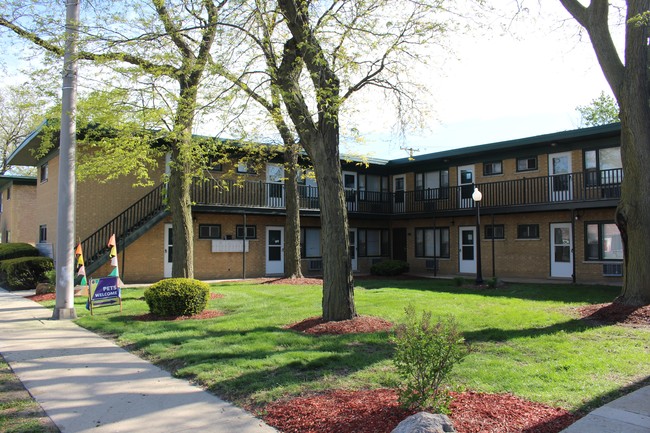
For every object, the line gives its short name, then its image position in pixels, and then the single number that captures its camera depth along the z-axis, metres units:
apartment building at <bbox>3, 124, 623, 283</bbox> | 19.97
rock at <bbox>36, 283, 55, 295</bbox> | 16.12
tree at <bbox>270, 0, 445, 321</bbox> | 9.48
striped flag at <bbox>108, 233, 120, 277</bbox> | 12.88
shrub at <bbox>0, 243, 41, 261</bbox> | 21.66
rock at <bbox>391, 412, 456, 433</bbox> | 3.77
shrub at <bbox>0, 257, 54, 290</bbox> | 18.11
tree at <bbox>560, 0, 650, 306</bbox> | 11.04
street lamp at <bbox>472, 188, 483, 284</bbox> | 18.80
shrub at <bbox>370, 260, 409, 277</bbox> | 24.70
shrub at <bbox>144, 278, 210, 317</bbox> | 11.16
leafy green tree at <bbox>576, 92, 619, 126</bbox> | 45.57
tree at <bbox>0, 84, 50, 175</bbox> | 45.03
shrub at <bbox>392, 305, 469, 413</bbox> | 4.62
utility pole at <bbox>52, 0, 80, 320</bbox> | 11.53
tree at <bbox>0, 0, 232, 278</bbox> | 9.91
